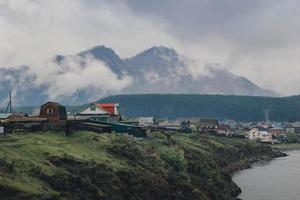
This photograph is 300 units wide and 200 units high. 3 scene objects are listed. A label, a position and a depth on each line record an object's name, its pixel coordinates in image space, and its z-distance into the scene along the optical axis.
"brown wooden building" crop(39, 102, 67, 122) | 105.00
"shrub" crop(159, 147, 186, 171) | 93.81
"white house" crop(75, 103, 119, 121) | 142.62
